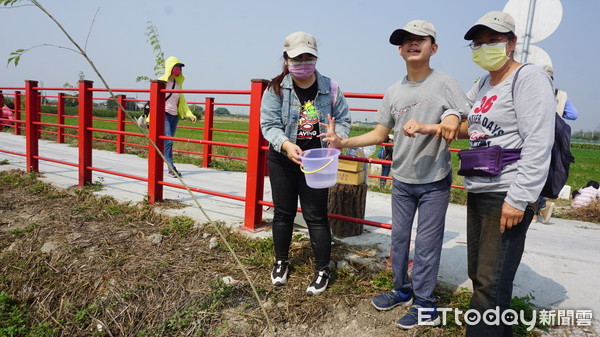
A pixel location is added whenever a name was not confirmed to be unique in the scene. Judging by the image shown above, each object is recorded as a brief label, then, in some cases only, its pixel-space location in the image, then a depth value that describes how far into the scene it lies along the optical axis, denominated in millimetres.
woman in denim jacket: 2309
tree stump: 3221
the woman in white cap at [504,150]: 1538
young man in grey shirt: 1983
